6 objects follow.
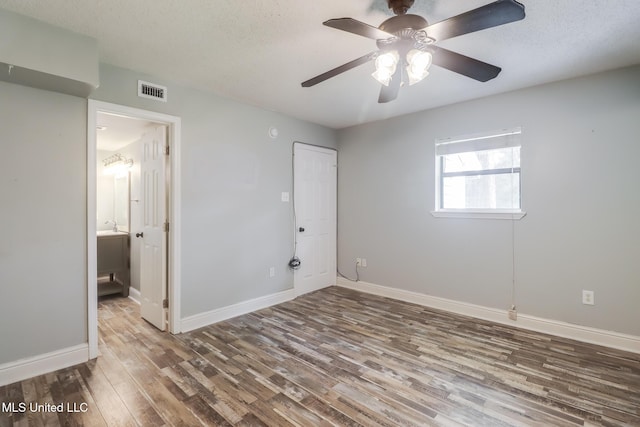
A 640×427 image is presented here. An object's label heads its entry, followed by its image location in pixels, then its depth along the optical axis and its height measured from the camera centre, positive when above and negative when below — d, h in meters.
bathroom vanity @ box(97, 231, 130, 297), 4.06 -0.69
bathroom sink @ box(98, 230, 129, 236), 4.22 -0.33
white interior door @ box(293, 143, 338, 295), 4.21 -0.05
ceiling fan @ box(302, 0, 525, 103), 1.42 +0.94
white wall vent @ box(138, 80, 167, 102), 2.72 +1.14
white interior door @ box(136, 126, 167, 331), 3.01 -0.20
